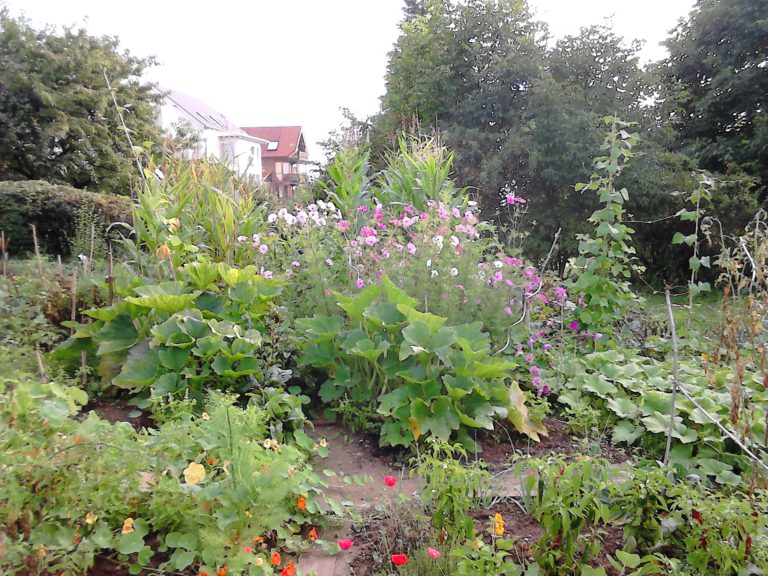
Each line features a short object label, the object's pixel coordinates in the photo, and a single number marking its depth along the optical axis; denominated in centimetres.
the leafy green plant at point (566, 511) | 147
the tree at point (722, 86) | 982
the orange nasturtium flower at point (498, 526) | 152
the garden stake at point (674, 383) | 183
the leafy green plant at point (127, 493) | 137
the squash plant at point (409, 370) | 244
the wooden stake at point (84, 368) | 276
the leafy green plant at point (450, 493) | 160
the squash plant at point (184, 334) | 262
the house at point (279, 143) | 4584
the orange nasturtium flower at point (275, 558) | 149
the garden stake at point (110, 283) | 302
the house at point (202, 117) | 2956
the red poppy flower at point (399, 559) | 142
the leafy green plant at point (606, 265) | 356
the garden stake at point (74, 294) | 300
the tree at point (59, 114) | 1329
